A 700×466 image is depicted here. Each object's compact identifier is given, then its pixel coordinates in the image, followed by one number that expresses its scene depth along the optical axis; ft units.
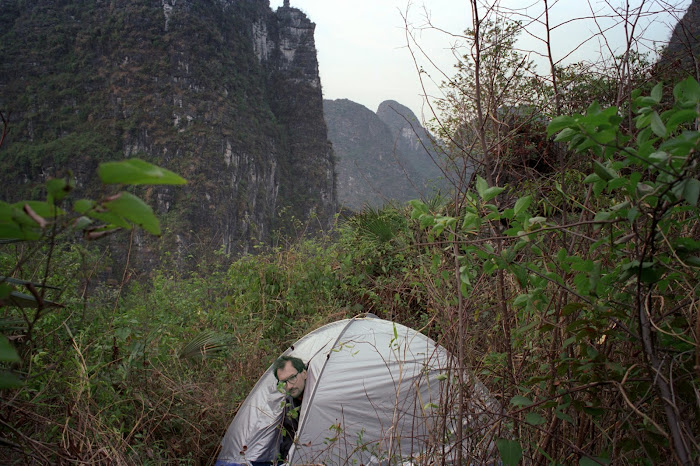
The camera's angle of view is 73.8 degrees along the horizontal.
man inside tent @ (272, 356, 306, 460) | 9.01
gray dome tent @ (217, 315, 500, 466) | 8.31
